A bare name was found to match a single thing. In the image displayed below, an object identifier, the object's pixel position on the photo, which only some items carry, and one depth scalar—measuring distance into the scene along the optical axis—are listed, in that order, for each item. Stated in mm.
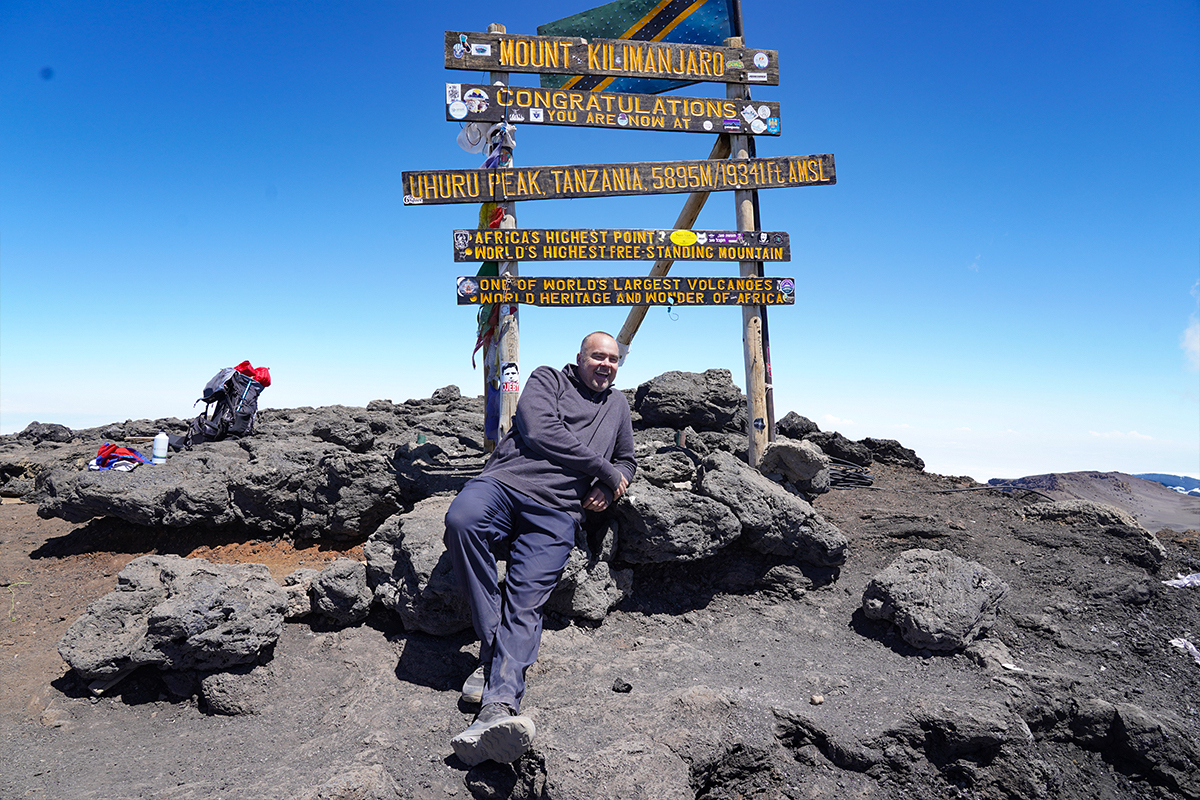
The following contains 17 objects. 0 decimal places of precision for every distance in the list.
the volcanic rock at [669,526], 4910
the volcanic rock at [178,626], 4117
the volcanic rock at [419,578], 4402
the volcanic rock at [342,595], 4648
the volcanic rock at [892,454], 9383
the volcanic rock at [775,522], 5266
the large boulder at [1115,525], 5961
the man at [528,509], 3570
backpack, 8672
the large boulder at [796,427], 9383
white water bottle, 7883
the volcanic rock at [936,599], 4582
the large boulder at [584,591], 4621
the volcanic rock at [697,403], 8031
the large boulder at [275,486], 6402
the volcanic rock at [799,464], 6023
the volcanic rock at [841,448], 9047
